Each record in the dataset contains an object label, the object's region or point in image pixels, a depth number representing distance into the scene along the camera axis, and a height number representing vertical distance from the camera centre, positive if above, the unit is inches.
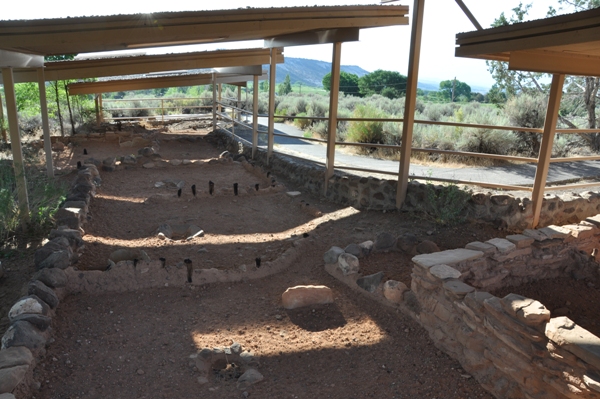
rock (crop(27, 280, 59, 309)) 163.5 -73.5
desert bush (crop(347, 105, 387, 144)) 534.3 -41.6
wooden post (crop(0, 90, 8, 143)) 547.7 -54.8
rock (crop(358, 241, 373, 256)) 215.4 -69.5
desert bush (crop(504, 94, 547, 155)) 549.0 -10.0
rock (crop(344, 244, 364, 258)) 212.5 -70.5
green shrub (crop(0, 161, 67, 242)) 229.6 -66.0
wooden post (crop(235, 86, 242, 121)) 650.2 -15.9
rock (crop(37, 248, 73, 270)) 186.2 -70.8
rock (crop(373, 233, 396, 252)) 218.5 -68.7
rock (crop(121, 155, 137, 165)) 459.3 -72.1
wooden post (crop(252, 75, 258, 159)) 443.2 -23.5
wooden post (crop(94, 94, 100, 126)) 713.6 -39.8
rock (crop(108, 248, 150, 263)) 206.2 -74.5
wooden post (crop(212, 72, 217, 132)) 636.6 -22.3
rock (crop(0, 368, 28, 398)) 116.2 -74.8
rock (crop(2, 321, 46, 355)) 134.5 -74.3
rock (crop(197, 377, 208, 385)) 137.2 -85.4
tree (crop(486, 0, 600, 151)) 533.0 +24.0
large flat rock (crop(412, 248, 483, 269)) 165.2 -57.6
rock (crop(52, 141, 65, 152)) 544.7 -73.0
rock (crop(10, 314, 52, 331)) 146.2 -74.2
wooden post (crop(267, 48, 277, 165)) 402.0 +3.1
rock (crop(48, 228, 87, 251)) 213.0 -69.6
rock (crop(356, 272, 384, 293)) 187.9 -75.2
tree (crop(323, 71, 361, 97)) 1929.1 +52.4
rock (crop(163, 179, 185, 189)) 373.9 -76.9
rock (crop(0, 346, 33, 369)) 123.3 -74.1
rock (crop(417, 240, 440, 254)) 206.2 -65.8
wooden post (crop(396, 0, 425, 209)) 254.4 +0.5
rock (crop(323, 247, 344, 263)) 209.5 -72.0
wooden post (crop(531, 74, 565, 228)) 219.5 -20.6
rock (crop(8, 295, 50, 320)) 148.3 -72.2
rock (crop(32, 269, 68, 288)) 174.6 -72.9
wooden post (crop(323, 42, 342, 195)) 305.0 -7.9
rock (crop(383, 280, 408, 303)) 177.0 -73.4
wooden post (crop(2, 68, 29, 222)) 234.8 -29.7
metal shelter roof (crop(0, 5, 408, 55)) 179.9 +27.5
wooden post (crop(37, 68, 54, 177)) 333.1 -24.2
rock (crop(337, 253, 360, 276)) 200.2 -72.4
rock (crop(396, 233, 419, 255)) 215.2 -67.2
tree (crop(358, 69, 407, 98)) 1879.9 +58.8
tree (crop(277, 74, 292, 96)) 1896.2 +21.4
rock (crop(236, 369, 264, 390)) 136.0 -84.6
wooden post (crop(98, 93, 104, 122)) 756.6 -33.7
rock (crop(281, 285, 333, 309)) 183.8 -79.9
